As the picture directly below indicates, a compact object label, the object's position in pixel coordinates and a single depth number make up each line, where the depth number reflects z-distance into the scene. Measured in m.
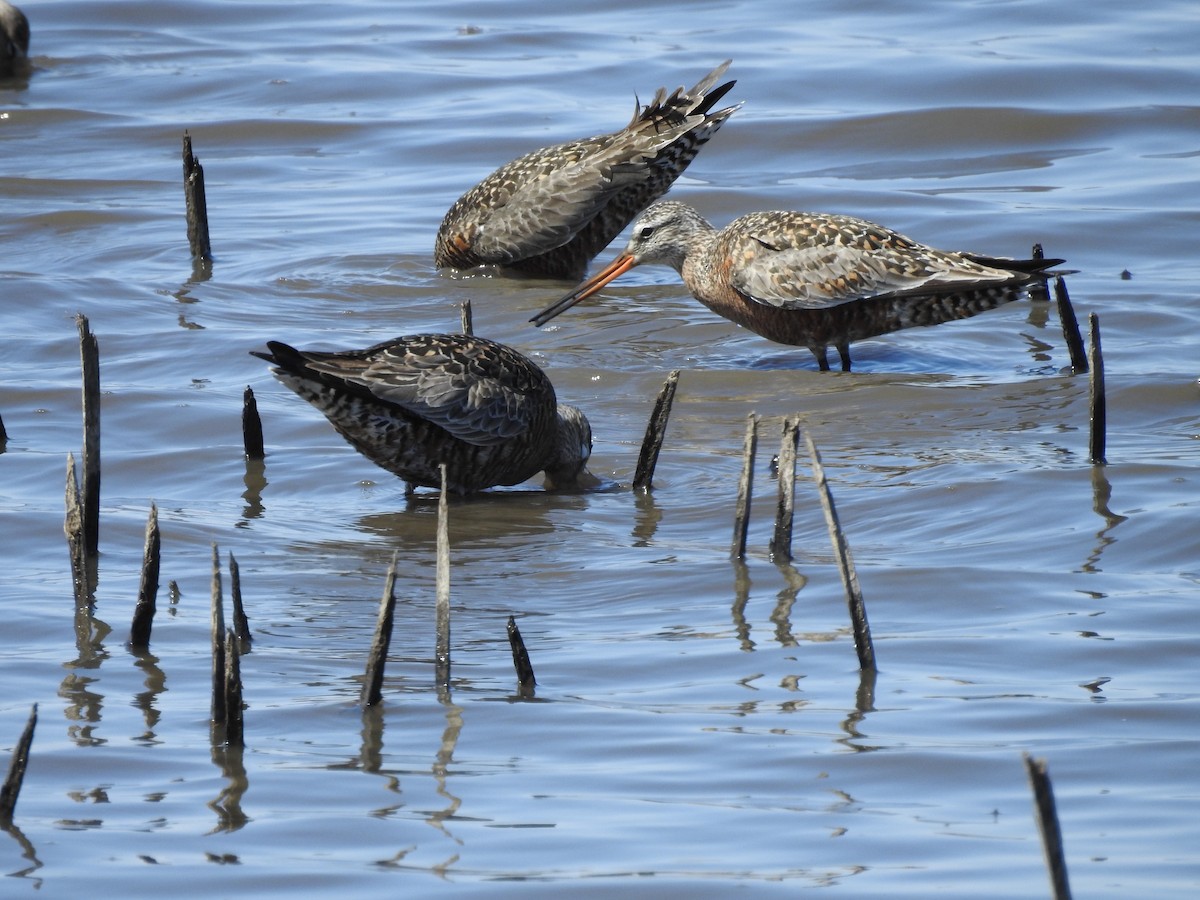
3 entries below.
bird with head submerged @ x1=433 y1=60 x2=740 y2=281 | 24.00
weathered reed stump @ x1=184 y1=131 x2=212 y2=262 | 23.19
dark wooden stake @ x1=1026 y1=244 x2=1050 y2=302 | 19.56
